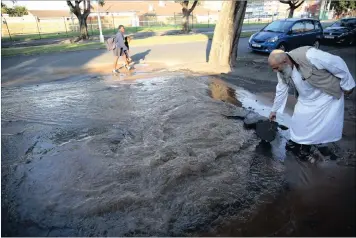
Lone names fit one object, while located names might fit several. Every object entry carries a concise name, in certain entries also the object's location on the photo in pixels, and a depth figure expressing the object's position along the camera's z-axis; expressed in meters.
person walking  10.50
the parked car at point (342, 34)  15.82
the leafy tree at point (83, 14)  23.88
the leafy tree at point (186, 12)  28.11
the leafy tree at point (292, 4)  26.05
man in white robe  3.25
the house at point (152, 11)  48.93
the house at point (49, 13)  56.56
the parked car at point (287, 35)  13.11
